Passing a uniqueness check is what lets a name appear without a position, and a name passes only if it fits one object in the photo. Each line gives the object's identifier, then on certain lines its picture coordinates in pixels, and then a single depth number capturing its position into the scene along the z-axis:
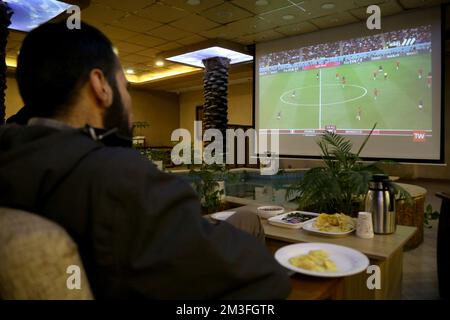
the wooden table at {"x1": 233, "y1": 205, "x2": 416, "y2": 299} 1.10
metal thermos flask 1.50
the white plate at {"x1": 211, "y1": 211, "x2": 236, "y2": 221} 1.69
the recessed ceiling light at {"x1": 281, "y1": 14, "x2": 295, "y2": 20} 5.18
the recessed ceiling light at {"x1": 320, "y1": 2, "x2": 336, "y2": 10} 4.74
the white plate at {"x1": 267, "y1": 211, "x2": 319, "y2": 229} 1.59
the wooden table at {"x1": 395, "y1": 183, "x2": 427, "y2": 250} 3.03
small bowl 1.81
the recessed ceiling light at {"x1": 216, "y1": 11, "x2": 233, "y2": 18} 5.04
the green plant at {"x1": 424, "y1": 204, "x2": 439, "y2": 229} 3.33
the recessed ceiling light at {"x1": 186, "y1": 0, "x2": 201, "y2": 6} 4.63
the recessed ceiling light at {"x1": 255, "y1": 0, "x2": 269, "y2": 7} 4.64
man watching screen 0.61
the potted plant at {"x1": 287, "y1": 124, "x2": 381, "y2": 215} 1.82
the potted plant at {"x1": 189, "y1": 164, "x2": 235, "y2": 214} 2.53
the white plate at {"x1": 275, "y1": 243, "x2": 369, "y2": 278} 0.98
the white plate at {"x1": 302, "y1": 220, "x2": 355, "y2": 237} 1.45
